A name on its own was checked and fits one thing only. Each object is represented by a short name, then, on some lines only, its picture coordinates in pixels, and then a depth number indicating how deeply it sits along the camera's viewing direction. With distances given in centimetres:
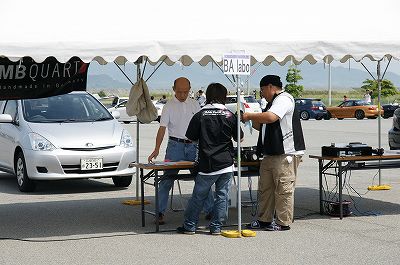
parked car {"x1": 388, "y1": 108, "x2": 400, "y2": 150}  1455
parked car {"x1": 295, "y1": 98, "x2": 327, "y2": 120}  5231
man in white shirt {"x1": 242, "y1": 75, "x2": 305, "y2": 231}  1016
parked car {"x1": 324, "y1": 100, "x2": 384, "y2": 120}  5125
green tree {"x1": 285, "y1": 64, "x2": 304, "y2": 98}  12625
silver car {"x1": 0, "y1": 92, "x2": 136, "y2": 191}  1373
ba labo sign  945
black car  5210
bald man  1096
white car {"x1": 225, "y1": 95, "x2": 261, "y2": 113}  4384
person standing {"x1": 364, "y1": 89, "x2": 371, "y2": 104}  5209
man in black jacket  984
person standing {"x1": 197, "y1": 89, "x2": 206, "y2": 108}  4392
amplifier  1096
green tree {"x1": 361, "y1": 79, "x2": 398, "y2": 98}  10877
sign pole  947
